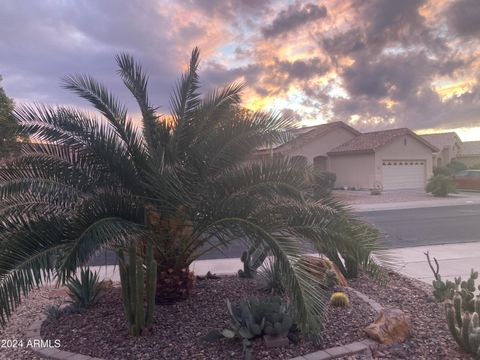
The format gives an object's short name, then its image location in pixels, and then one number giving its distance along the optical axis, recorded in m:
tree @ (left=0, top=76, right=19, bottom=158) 5.15
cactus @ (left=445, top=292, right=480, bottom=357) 3.95
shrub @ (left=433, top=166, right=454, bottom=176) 31.44
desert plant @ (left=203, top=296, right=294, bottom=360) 4.22
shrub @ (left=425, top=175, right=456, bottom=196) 25.42
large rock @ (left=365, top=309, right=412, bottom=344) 4.36
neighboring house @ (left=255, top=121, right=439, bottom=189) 29.64
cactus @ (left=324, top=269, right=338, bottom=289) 6.04
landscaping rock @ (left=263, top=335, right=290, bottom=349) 4.22
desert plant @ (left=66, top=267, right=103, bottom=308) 5.47
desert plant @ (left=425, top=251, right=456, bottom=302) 5.57
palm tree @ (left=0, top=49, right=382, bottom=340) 3.90
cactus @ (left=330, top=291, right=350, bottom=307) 5.32
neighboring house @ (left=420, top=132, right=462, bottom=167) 49.47
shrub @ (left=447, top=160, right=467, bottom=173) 39.41
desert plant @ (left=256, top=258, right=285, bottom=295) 5.86
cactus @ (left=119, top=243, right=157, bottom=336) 4.34
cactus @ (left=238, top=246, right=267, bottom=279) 6.81
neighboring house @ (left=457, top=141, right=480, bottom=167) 50.28
